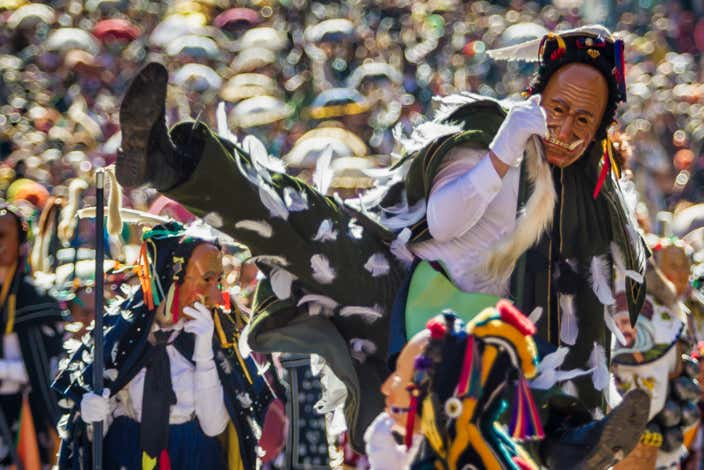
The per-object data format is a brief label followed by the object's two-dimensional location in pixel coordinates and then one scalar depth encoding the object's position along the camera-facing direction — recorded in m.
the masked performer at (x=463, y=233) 13.83
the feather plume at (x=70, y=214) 20.63
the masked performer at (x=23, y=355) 20.05
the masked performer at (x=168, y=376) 17.98
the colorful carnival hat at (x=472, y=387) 11.21
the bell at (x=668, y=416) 20.73
